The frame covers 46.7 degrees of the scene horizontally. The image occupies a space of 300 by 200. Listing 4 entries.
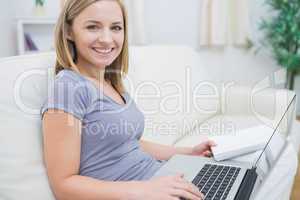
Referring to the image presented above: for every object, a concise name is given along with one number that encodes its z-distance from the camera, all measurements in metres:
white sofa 0.87
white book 1.01
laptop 0.83
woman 0.78
